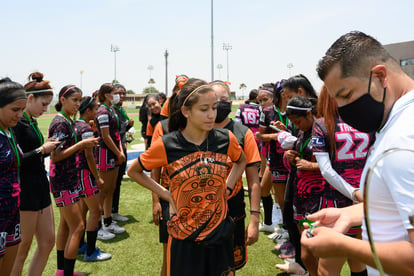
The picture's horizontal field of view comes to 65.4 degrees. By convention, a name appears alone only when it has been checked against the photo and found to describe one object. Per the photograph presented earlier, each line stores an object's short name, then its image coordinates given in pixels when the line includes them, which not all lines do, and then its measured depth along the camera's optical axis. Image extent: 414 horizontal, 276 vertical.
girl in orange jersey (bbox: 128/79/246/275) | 2.40
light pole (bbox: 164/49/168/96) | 70.62
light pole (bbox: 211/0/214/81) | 31.97
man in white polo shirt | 1.09
